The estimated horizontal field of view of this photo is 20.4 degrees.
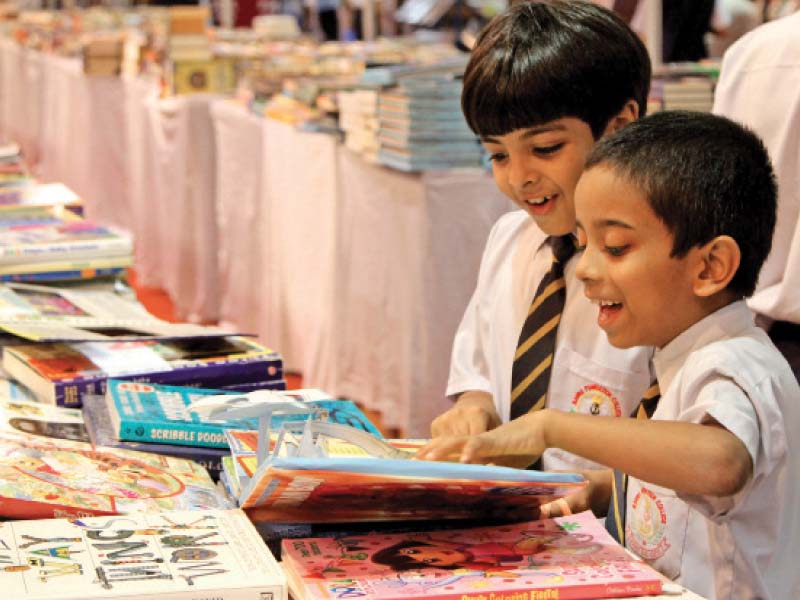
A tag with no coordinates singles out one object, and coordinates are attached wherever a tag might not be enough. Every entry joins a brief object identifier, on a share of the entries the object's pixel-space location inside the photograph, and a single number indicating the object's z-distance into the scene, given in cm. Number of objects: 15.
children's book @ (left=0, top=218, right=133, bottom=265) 297
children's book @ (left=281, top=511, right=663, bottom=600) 180
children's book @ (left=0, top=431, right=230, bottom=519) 196
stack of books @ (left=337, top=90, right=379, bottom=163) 452
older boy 221
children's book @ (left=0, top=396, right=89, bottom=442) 226
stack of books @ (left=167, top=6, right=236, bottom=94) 692
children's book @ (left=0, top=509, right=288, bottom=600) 177
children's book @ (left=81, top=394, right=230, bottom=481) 223
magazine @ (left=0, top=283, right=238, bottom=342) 254
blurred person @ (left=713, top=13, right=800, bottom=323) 265
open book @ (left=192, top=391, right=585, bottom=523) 181
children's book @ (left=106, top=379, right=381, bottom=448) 222
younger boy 190
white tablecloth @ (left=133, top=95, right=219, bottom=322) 660
